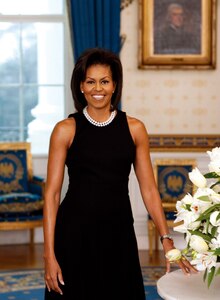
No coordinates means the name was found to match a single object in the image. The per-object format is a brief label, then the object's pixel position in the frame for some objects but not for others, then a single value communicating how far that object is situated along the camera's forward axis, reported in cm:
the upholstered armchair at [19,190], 990
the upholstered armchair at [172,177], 1030
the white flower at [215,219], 300
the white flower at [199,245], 303
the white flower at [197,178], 308
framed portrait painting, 1070
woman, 370
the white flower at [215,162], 309
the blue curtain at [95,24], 1049
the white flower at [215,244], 301
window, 1108
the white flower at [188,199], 316
